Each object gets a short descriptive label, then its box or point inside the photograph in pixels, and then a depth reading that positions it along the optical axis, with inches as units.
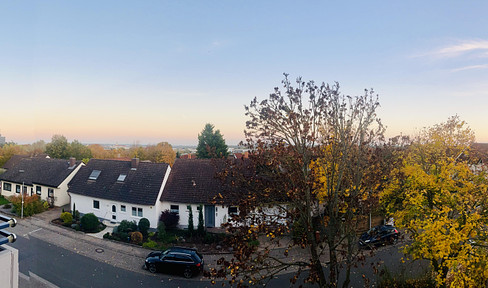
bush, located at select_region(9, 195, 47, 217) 775.7
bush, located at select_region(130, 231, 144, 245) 596.7
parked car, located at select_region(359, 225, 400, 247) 608.0
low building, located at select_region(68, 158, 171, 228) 694.5
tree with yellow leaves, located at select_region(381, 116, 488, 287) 331.0
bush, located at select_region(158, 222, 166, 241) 609.3
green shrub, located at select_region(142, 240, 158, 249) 574.9
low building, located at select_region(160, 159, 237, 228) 681.0
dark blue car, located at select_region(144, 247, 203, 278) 456.8
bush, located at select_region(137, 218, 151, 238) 652.7
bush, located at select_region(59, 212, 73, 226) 715.4
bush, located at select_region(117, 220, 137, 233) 642.2
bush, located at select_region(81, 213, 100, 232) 658.2
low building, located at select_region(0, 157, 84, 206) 898.1
